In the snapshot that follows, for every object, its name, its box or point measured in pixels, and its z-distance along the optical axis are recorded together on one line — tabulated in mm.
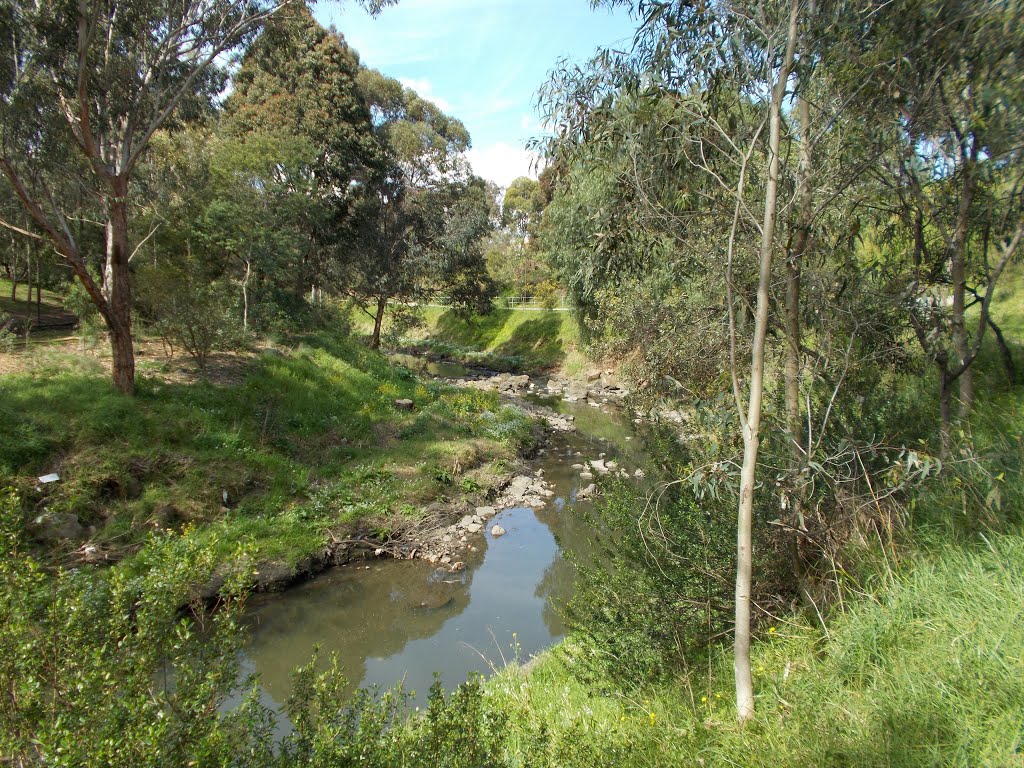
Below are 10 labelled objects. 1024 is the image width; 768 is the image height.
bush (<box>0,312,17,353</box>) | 10102
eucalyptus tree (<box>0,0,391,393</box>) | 8070
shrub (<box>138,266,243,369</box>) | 11812
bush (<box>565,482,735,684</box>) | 4363
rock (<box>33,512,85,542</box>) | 7156
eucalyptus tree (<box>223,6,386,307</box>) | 19172
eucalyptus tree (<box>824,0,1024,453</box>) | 3850
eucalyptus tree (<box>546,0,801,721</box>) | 3629
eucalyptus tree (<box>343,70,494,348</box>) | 22938
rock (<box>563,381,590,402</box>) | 22875
